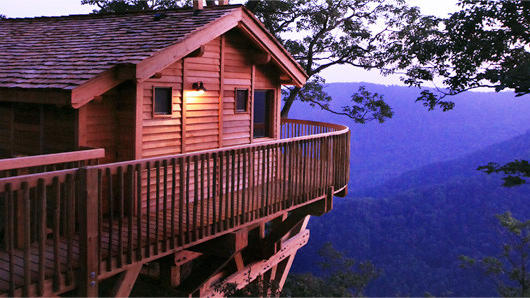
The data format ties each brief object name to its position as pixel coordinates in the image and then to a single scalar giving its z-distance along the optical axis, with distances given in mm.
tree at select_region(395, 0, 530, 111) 11156
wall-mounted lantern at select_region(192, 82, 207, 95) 10094
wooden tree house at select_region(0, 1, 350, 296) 5895
